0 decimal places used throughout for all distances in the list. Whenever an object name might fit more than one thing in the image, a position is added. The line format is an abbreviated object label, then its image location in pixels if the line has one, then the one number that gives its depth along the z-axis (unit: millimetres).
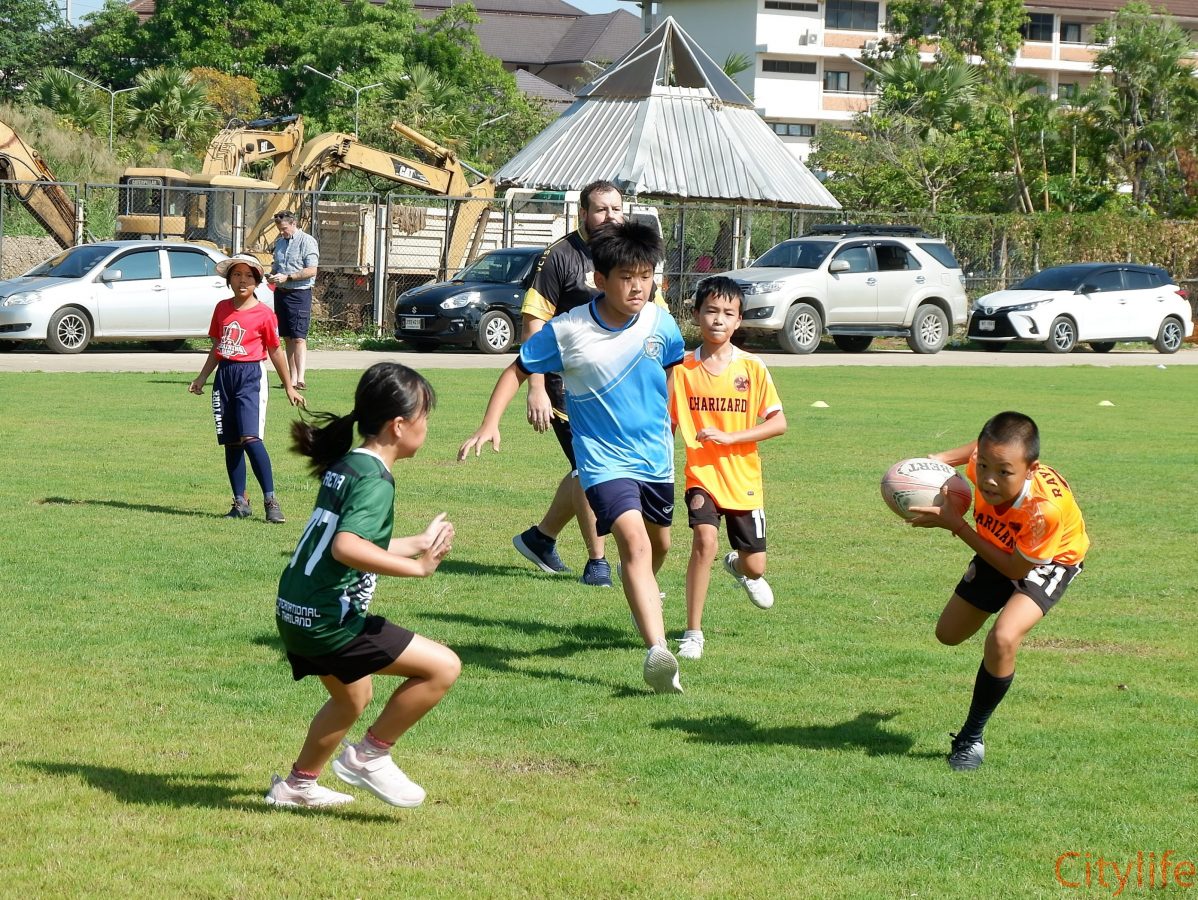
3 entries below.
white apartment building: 78125
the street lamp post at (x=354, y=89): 55094
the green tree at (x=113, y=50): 77250
